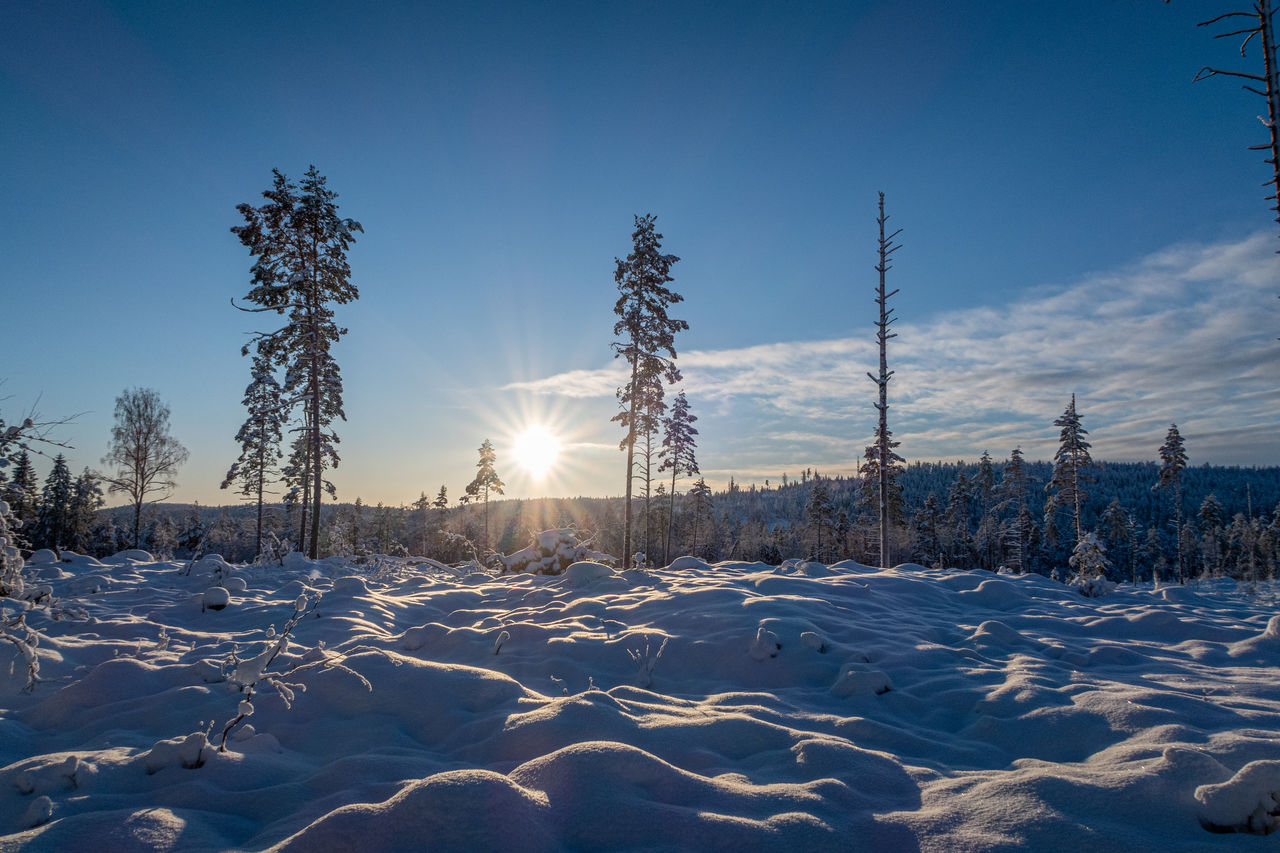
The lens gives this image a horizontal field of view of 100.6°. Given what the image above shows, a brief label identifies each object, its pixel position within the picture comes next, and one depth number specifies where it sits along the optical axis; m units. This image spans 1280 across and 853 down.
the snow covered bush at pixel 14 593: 4.36
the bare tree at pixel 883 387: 15.91
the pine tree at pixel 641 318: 19.86
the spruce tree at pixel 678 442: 35.28
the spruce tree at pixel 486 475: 41.75
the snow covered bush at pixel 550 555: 13.90
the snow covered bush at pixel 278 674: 3.38
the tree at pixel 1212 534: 61.38
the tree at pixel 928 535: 60.66
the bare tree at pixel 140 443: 29.72
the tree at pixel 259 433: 29.28
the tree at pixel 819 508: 53.55
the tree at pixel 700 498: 43.44
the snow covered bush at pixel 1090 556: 17.19
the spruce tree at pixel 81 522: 40.73
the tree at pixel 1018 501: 51.25
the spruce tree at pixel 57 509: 41.03
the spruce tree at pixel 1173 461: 40.56
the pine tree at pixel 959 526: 60.66
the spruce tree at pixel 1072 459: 33.81
